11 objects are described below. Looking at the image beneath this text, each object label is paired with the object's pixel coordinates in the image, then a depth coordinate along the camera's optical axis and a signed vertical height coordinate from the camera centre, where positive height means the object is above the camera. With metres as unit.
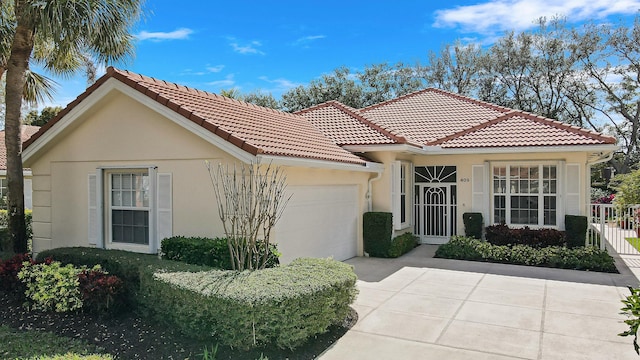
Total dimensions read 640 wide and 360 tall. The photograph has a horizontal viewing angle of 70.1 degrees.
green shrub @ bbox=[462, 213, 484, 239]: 14.70 -1.42
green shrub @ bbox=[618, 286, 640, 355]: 3.73 -1.08
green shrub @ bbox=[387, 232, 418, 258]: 13.21 -1.94
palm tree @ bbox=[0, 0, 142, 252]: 9.08 +3.10
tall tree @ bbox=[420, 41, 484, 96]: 36.75 +9.30
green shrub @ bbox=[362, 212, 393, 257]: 13.17 -1.46
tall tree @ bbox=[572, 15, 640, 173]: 32.34 +7.62
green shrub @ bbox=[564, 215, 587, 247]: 13.35 -1.47
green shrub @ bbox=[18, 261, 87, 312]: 7.23 -1.67
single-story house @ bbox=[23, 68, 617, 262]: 9.63 +0.38
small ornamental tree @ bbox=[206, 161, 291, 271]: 7.81 -0.42
